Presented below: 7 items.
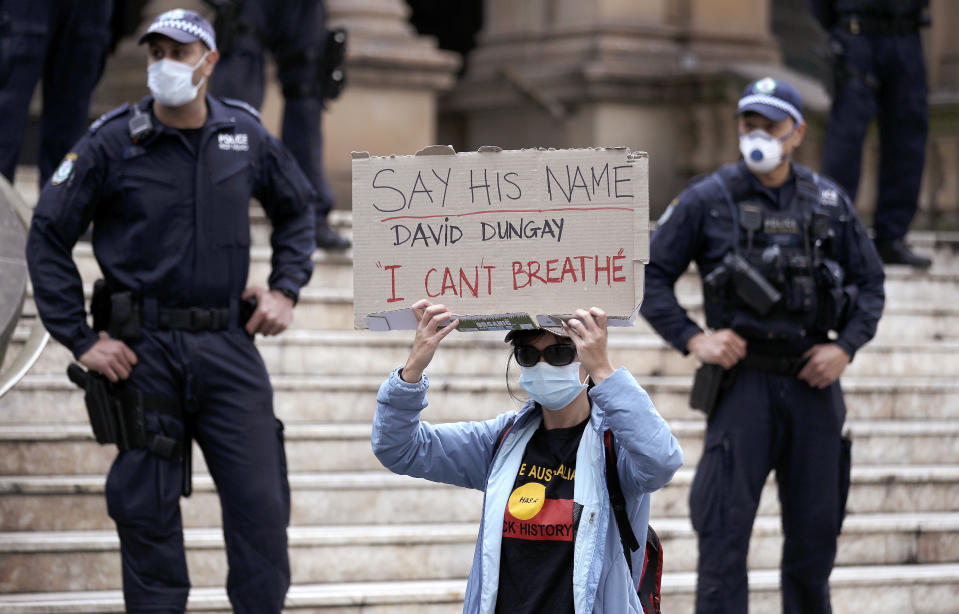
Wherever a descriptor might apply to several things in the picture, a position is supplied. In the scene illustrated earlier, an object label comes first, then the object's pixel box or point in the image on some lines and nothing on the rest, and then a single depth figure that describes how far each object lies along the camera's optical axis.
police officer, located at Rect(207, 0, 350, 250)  16.48
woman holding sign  7.26
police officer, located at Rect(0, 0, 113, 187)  14.79
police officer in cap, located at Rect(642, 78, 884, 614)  11.23
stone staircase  12.64
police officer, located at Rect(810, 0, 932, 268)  17.54
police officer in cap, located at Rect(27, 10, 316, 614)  10.31
